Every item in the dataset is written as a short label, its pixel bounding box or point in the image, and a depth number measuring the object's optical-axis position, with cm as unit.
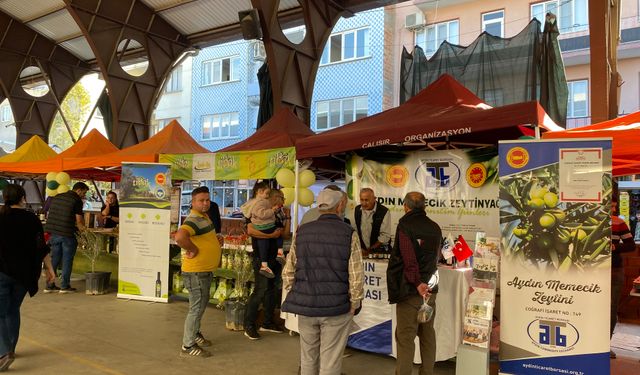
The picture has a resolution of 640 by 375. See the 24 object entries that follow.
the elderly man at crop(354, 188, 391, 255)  530
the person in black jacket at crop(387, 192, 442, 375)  352
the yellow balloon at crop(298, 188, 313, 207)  568
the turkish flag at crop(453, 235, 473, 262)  420
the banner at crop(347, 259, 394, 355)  449
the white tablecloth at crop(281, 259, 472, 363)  417
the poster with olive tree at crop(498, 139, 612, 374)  335
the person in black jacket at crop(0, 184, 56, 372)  383
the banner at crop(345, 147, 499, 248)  525
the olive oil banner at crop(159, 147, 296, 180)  632
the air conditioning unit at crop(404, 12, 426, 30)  1556
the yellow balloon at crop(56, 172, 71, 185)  911
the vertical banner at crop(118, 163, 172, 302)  676
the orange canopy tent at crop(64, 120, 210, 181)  777
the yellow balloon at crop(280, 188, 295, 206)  602
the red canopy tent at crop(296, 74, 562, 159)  394
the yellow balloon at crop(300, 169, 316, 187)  570
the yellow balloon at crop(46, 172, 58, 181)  944
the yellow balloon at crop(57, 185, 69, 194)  924
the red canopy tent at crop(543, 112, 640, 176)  394
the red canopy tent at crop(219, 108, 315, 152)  693
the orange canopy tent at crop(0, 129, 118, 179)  910
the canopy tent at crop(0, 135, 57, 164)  1114
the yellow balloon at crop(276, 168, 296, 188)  606
